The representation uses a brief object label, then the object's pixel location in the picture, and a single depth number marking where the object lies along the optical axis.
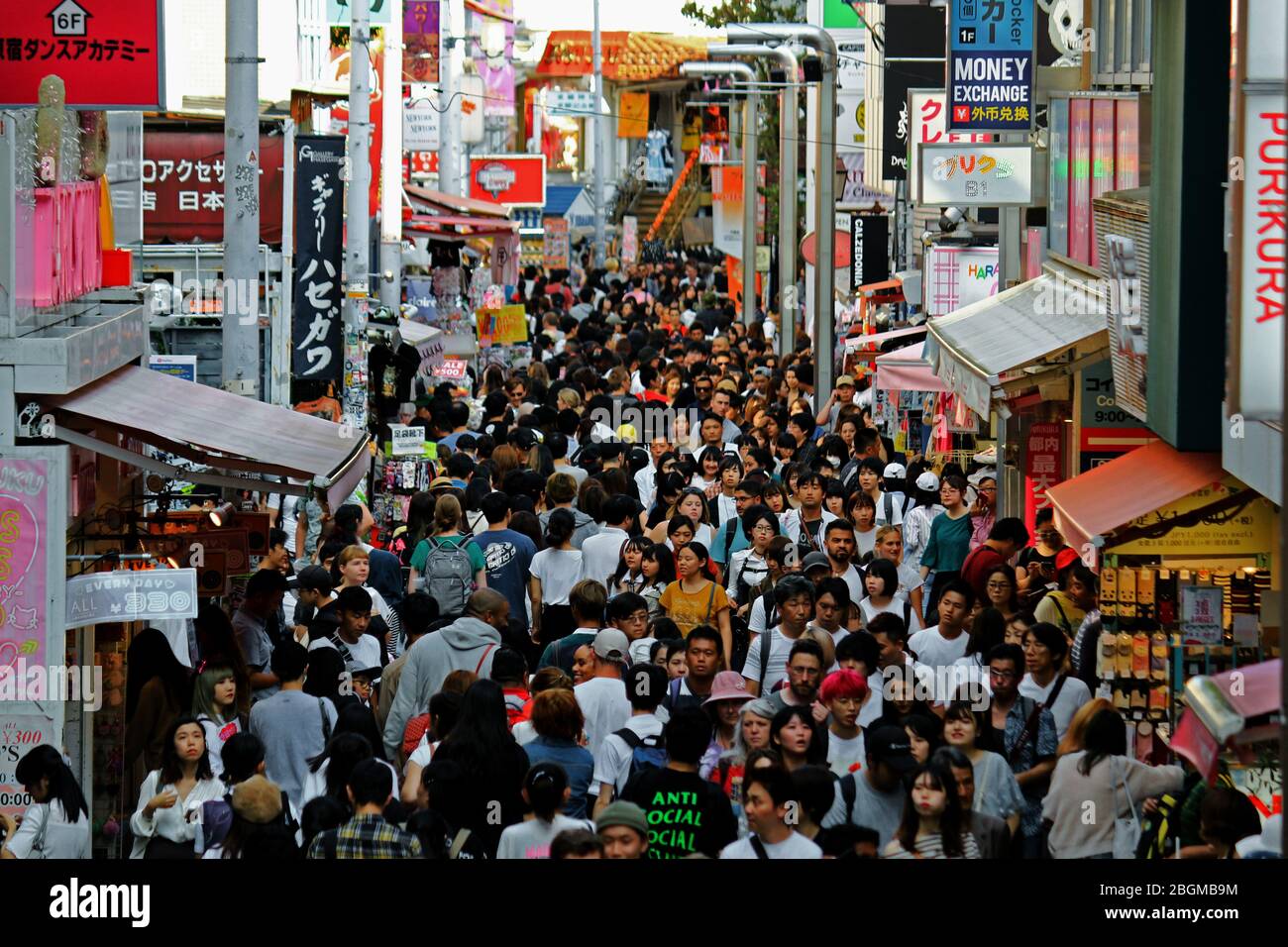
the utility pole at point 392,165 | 24.58
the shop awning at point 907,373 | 20.38
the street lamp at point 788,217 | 34.88
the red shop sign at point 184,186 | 20.09
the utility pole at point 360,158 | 20.05
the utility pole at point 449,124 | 38.78
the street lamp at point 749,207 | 43.25
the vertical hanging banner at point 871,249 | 32.41
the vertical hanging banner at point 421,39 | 33.38
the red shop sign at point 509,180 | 48.75
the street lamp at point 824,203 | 24.80
